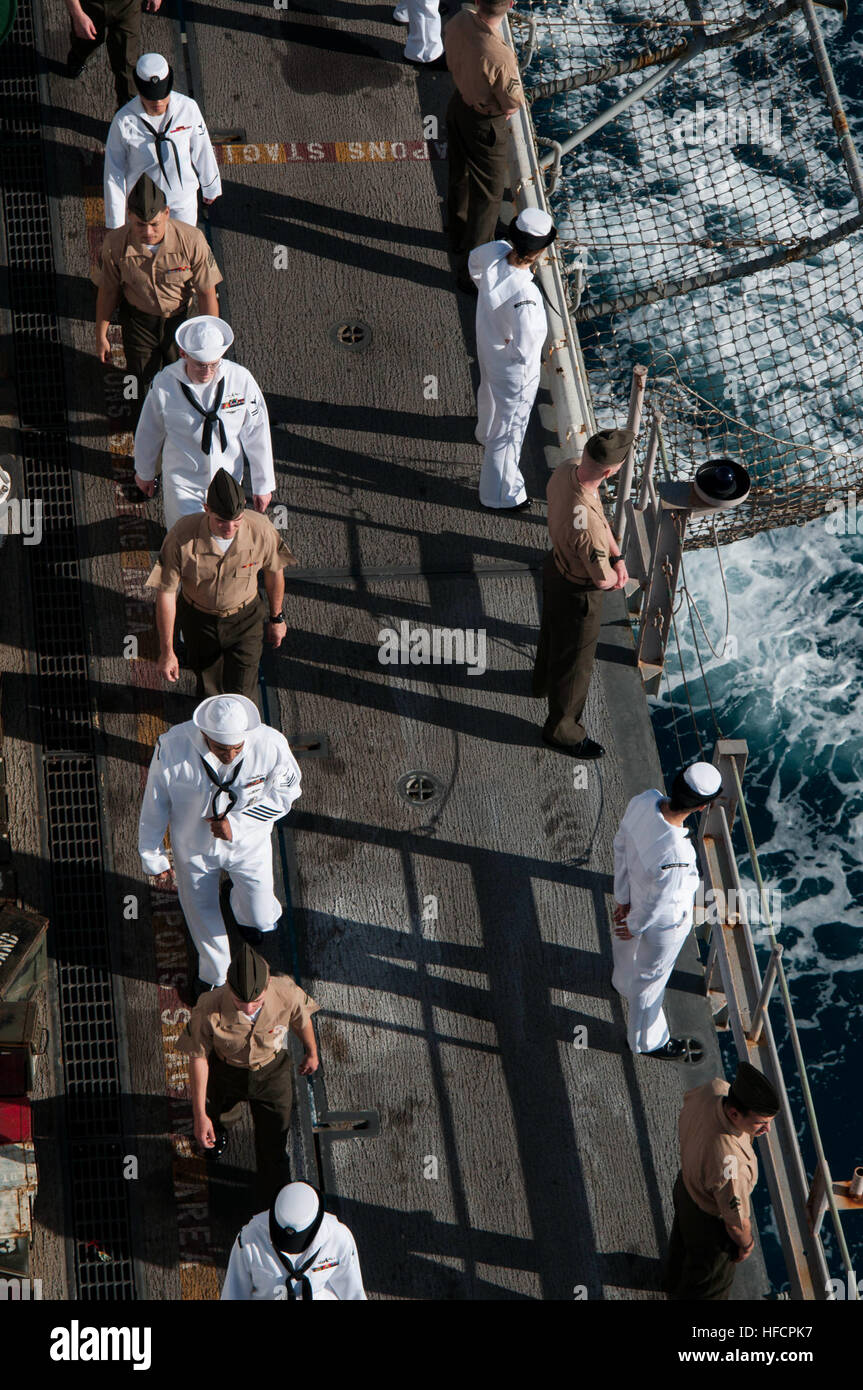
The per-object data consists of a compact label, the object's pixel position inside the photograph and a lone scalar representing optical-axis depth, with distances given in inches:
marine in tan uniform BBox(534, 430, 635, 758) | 446.3
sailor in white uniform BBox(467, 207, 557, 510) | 485.1
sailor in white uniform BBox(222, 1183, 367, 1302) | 360.5
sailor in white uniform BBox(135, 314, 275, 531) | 457.1
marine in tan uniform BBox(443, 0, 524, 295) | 536.7
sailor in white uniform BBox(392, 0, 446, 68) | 615.1
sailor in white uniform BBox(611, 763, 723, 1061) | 412.2
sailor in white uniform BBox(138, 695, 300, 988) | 407.2
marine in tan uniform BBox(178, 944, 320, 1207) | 387.5
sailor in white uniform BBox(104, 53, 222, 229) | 512.1
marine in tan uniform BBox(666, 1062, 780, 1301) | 376.2
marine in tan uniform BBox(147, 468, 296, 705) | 434.0
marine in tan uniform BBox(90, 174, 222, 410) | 485.1
